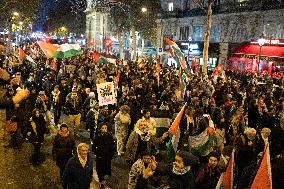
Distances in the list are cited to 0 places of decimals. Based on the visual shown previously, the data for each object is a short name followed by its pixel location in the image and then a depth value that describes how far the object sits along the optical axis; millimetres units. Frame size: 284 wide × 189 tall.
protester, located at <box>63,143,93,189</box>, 6145
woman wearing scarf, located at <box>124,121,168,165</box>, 8570
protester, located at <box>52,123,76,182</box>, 7797
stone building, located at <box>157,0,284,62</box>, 33875
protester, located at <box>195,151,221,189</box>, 6188
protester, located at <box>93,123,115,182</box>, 8328
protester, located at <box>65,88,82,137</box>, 11906
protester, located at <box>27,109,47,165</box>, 9547
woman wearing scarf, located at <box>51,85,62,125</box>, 13352
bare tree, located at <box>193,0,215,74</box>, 28183
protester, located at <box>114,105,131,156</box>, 10125
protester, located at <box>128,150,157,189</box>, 6045
